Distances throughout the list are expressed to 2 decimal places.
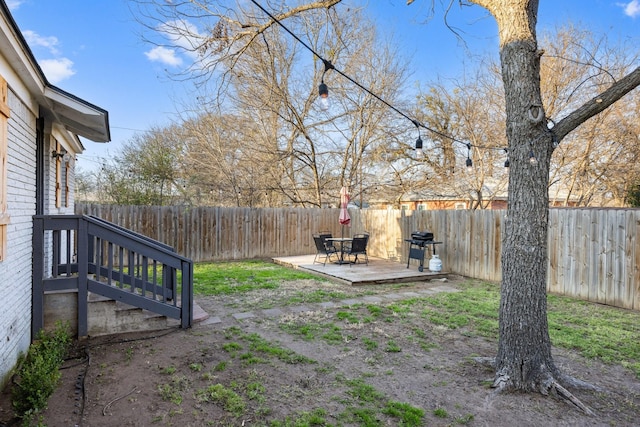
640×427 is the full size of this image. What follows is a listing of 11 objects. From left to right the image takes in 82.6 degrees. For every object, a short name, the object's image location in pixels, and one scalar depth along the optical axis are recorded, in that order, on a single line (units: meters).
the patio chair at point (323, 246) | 9.60
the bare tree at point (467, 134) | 11.71
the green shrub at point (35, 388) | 2.31
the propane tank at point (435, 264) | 8.49
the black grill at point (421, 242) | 8.64
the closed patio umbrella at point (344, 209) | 9.98
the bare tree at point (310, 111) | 11.99
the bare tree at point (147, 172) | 12.06
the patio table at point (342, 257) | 9.76
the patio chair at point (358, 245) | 9.26
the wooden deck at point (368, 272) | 7.74
